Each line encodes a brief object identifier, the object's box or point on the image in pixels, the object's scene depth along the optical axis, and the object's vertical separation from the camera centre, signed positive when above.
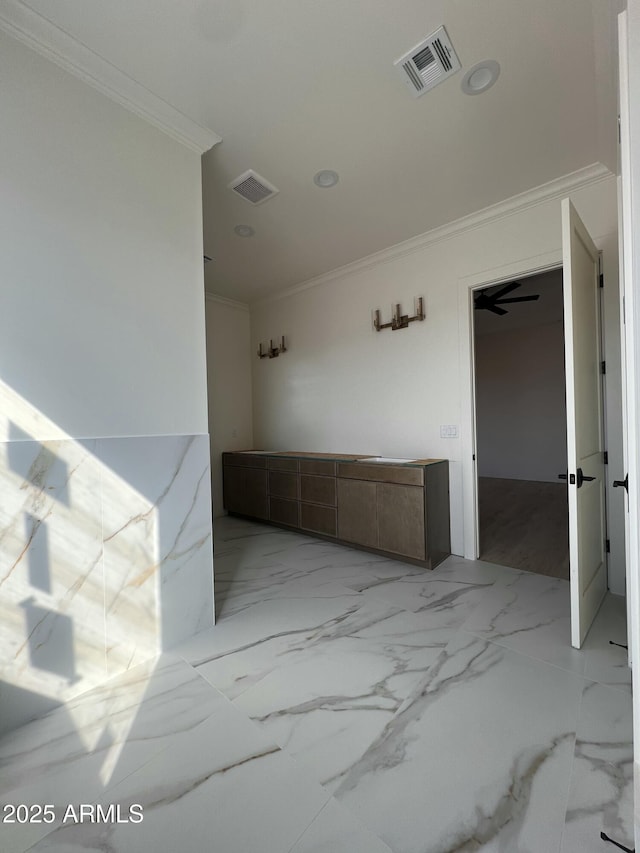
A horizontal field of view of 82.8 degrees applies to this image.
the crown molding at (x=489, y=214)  2.46 +1.66
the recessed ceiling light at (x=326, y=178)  2.43 +1.70
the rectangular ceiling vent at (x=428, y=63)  1.62 +1.69
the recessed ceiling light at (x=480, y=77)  1.72 +1.69
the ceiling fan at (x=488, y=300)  4.25 +1.46
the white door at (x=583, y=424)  1.81 -0.02
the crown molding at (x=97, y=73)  1.45 +1.64
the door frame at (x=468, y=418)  3.03 +0.05
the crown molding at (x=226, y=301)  4.57 +1.67
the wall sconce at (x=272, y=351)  4.61 +1.00
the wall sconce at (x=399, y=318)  3.30 +1.01
